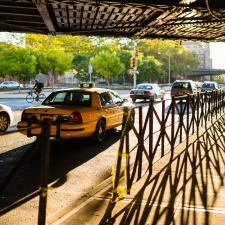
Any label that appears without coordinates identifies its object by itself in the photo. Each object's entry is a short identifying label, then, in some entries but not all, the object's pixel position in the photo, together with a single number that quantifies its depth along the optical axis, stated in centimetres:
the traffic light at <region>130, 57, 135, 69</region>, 3953
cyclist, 2845
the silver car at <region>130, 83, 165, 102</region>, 2802
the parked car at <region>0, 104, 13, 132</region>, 1210
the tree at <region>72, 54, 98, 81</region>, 7550
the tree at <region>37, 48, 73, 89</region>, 5712
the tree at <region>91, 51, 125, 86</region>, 6400
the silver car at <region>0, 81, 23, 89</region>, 6471
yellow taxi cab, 900
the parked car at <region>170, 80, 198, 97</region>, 2755
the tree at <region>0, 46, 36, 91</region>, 4997
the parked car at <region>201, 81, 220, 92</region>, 3471
